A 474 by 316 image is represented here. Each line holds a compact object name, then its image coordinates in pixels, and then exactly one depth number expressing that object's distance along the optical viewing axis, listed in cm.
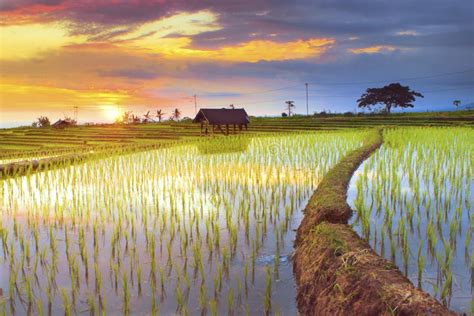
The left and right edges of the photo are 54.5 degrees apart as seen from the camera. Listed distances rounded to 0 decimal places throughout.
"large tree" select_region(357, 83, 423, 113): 5238
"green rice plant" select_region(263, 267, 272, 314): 352
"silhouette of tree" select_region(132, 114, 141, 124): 4961
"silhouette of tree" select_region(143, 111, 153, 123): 5045
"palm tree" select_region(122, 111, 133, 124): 5117
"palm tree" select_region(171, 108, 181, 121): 5834
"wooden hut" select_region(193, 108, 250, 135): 2744
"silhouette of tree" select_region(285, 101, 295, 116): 6012
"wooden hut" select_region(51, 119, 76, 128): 4000
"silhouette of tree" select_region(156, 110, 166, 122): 5373
